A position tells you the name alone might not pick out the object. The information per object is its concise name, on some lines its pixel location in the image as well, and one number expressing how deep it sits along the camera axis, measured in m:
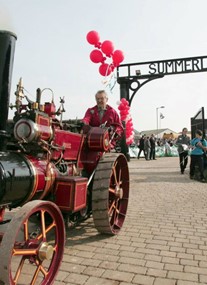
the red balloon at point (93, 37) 8.45
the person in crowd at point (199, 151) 8.54
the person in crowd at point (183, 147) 9.95
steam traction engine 2.10
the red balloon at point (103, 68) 8.84
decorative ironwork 14.05
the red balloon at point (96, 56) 8.69
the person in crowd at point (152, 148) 18.34
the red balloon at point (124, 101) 13.27
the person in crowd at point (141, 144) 18.50
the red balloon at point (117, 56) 8.77
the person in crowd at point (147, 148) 17.92
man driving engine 4.04
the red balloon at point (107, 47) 8.48
